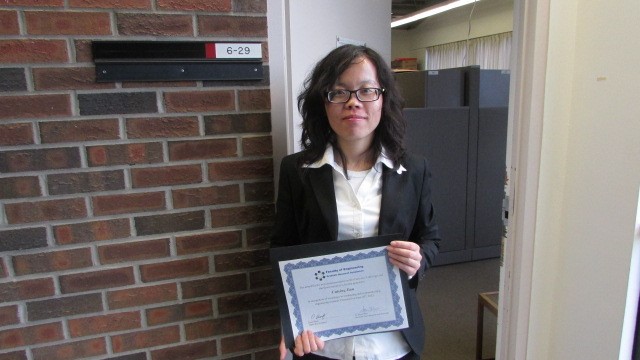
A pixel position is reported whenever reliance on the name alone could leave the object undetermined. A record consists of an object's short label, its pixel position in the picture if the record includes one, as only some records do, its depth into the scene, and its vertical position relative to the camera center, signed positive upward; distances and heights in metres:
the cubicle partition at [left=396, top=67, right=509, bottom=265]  3.85 -0.38
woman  1.04 -0.18
